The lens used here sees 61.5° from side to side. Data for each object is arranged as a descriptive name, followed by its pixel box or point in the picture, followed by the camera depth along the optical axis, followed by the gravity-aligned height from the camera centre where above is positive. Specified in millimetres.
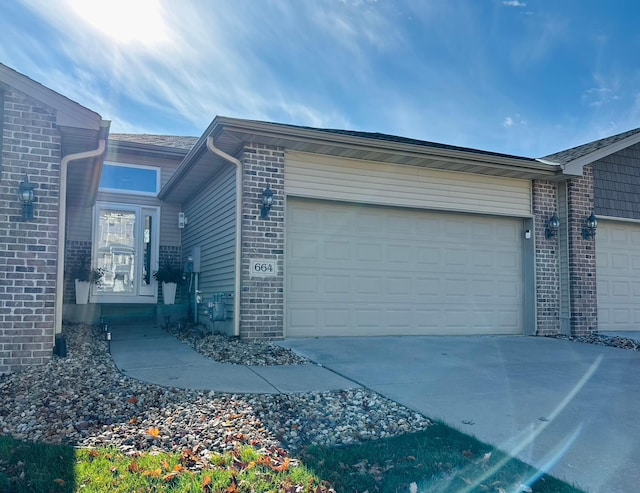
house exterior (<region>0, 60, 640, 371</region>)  8062 +796
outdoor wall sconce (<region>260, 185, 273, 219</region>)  7980 +1126
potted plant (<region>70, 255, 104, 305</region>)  10844 -14
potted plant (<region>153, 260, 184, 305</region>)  11516 -73
